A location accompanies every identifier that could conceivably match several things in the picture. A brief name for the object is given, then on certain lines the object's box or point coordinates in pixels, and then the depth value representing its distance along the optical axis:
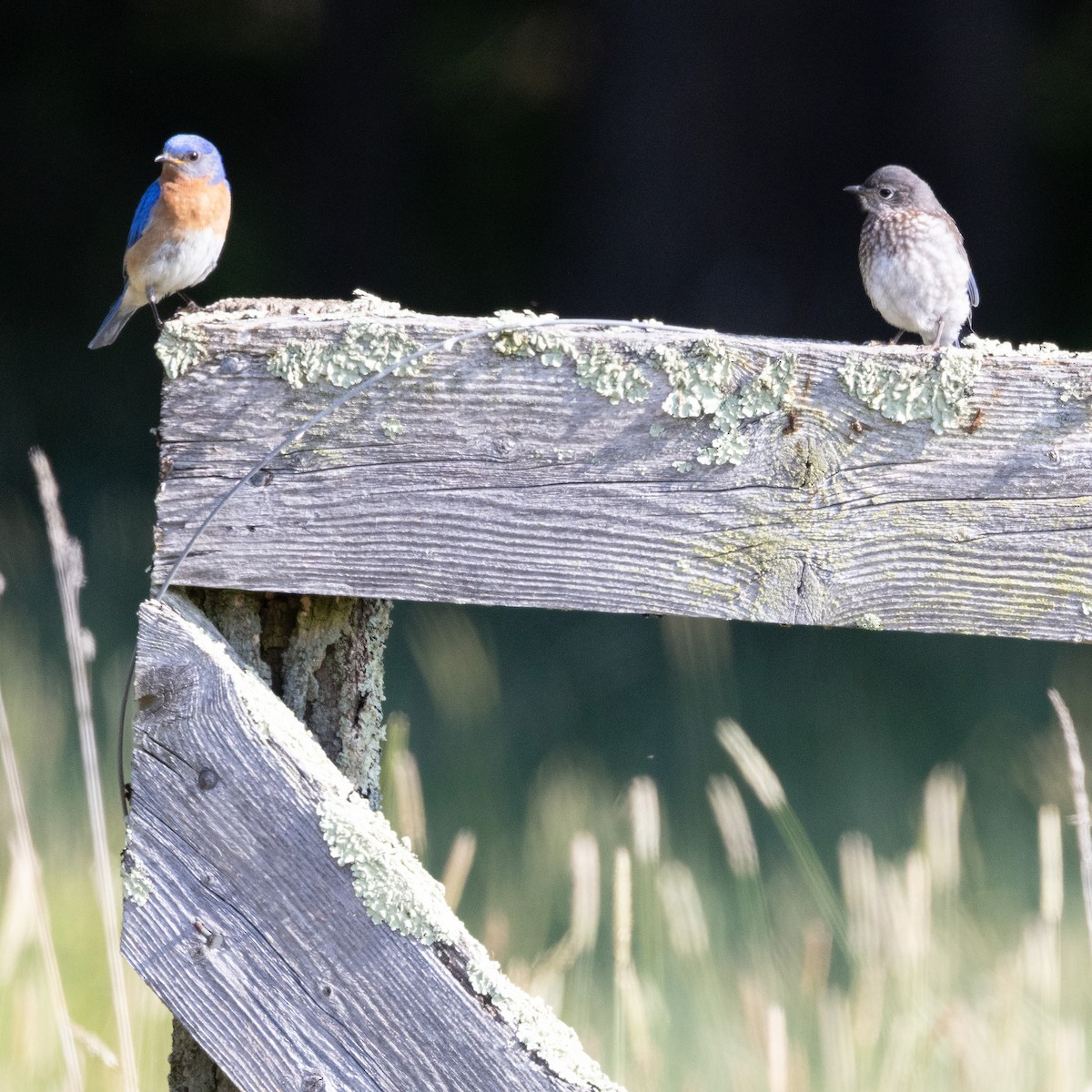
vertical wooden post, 15.94
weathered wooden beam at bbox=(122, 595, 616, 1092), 15.86
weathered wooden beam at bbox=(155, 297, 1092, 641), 15.86
